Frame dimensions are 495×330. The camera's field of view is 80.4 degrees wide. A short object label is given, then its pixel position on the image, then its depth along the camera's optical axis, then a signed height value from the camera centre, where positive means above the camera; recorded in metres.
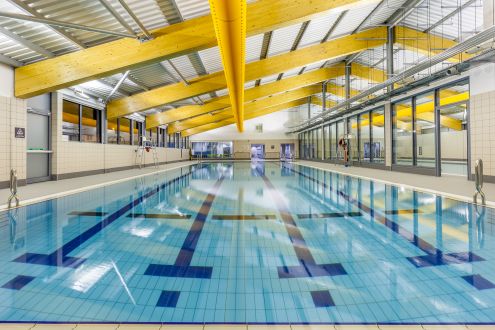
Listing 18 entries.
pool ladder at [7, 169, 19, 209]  4.72 -0.34
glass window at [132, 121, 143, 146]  16.16 +1.75
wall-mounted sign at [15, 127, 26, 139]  7.36 +0.82
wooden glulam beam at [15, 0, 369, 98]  6.44 +2.70
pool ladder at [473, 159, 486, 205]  4.60 -0.21
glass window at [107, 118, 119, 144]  13.69 +1.59
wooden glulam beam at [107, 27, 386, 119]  10.73 +3.62
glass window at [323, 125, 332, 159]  20.60 +1.60
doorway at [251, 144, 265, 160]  30.37 +1.38
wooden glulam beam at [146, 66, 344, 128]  14.91 +4.16
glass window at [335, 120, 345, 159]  18.55 +2.07
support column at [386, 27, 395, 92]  10.66 +4.36
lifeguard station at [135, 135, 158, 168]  15.88 +0.74
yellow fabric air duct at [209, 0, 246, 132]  3.57 +1.98
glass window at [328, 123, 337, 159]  19.59 +1.52
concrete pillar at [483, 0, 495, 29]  6.75 +3.54
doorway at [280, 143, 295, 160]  30.20 +1.33
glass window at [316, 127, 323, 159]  22.25 +1.46
